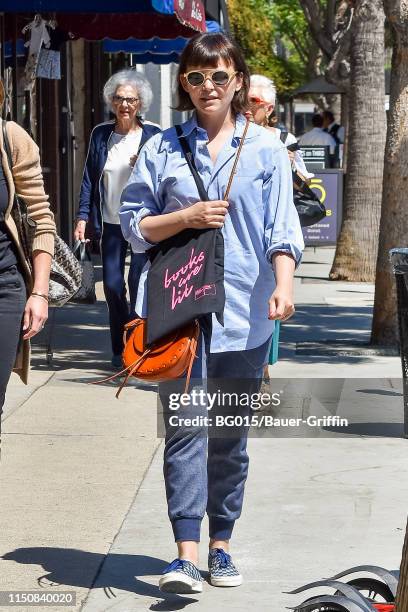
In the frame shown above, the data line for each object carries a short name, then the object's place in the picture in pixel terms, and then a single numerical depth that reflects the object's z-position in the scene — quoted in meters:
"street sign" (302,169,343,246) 18.45
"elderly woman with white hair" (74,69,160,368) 8.89
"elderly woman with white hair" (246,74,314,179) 7.14
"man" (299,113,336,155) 23.70
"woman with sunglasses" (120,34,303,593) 4.55
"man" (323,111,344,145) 26.09
